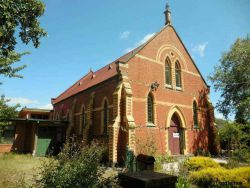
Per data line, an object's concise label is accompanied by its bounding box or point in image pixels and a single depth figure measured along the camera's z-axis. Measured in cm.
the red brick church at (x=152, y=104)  1753
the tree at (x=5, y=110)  938
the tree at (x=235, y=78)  2845
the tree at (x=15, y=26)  912
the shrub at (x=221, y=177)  873
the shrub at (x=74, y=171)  530
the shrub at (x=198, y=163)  1194
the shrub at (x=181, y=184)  735
